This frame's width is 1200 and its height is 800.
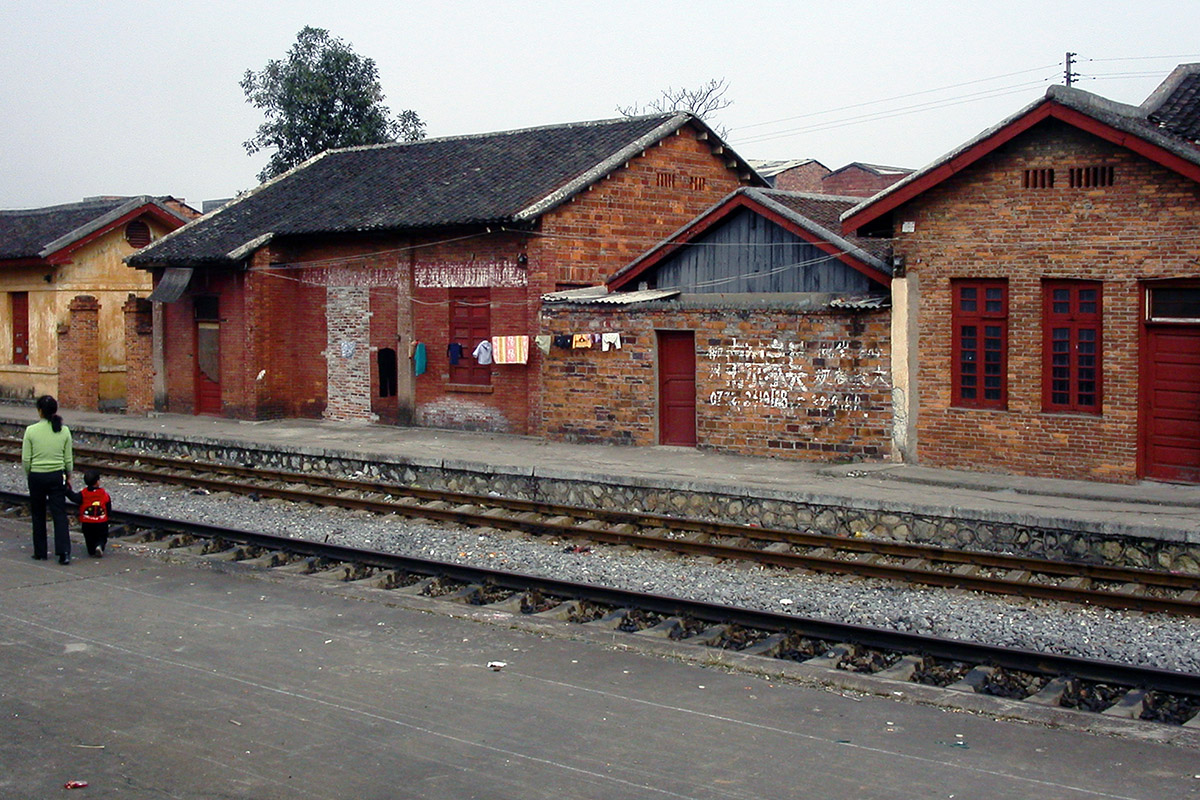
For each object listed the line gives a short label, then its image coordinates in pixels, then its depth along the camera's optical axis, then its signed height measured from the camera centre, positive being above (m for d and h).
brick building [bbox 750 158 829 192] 52.59 +7.94
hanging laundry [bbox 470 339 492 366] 22.30 +0.17
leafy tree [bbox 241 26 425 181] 38.00 +8.04
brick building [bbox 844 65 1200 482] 15.06 +0.83
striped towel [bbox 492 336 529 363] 21.67 +0.23
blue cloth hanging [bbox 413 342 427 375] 23.56 +0.09
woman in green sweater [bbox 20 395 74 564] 12.30 -0.97
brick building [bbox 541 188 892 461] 17.67 +0.28
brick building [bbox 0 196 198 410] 29.34 +1.75
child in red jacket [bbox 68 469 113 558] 12.72 -1.50
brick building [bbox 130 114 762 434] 22.19 +1.87
